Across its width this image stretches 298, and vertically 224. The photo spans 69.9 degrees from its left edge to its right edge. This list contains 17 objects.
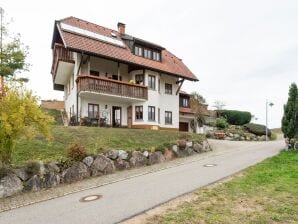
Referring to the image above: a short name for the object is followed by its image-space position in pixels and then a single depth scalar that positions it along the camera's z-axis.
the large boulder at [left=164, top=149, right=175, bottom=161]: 12.31
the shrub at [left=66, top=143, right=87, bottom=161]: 9.20
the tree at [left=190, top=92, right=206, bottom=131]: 25.89
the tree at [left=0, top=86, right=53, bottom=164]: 7.65
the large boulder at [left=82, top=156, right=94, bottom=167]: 9.43
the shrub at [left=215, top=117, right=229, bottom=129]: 25.62
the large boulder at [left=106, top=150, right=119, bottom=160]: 10.30
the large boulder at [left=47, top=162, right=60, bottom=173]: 8.48
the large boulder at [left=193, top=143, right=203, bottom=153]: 14.12
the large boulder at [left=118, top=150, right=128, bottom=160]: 10.58
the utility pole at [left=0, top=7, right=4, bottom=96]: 20.19
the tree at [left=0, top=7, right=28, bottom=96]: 19.28
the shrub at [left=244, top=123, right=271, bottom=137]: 24.52
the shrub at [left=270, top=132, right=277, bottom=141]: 24.59
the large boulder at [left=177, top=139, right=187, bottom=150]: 13.20
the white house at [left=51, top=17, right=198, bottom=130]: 16.64
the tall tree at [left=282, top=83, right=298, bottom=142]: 14.92
